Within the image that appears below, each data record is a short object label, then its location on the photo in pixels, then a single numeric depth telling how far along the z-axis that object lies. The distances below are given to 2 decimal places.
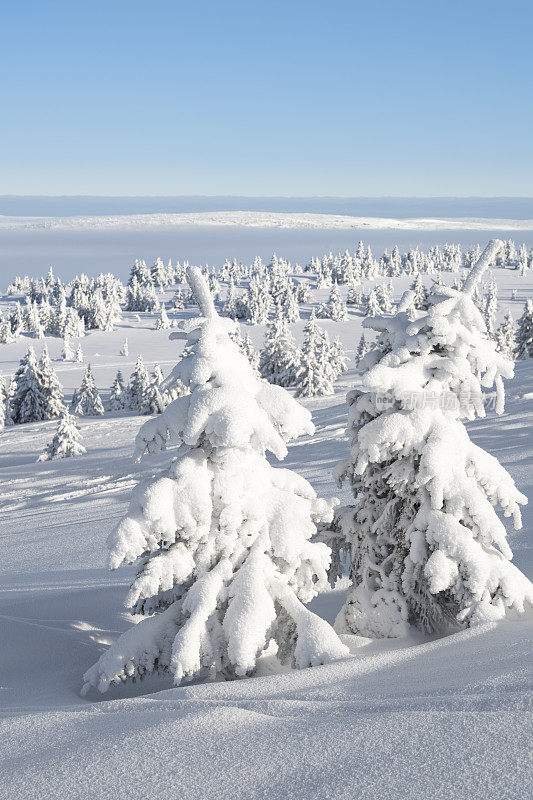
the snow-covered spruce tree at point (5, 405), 66.72
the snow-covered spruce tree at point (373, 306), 109.06
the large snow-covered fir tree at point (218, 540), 6.48
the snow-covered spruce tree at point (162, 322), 124.69
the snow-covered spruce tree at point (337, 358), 75.57
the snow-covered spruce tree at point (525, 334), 66.38
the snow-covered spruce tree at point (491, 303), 123.04
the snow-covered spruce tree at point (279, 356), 64.62
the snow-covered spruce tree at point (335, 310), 124.44
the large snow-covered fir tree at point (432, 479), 7.18
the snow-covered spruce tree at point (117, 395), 69.56
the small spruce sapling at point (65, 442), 38.38
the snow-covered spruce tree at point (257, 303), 129.62
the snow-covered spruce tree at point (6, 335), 111.69
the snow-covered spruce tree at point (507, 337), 82.44
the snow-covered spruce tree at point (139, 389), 60.50
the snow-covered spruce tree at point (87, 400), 65.81
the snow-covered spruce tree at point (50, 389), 64.31
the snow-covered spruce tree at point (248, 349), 73.19
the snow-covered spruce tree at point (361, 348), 83.06
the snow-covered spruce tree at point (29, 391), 63.72
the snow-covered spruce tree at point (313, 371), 59.88
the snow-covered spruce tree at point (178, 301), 152.38
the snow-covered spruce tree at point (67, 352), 97.94
